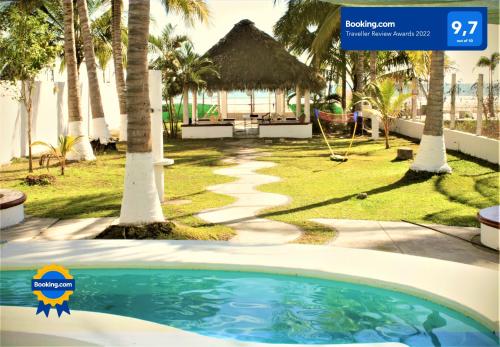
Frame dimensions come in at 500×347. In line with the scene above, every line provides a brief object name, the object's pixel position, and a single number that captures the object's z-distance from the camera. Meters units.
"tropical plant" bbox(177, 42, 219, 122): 24.22
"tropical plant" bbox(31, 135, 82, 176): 13.95
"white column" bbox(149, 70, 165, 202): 10.05
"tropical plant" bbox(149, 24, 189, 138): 24.34
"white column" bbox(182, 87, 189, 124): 25.70
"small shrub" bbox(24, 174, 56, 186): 12.86
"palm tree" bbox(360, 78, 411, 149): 19.72
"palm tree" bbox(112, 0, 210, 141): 22.41
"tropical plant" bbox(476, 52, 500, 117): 15.20
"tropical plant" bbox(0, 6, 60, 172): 13.48
